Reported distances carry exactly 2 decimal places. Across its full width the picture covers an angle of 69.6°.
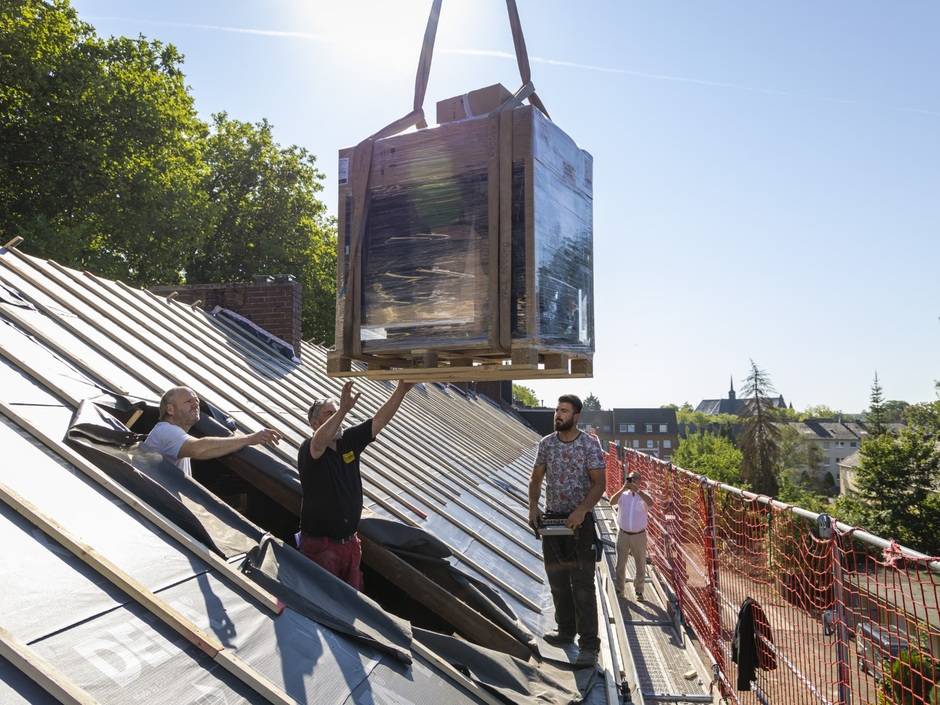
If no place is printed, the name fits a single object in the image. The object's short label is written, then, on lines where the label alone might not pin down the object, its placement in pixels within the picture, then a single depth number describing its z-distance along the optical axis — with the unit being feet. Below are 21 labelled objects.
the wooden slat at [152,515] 10.09
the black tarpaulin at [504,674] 11.21
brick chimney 36.68
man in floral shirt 15.24
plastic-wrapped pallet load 11.54
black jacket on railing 17.29
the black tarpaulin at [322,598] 10.36
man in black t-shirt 13.11
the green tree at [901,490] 126.31
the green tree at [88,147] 65.57
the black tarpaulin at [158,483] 11.03
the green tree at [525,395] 413.92
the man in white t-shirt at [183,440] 13.10
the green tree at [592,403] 471.62
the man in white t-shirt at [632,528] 32.22
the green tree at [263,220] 106.11
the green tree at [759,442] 218.59
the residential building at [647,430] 339.98
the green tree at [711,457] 206.80
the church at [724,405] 517.27
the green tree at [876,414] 179.70
